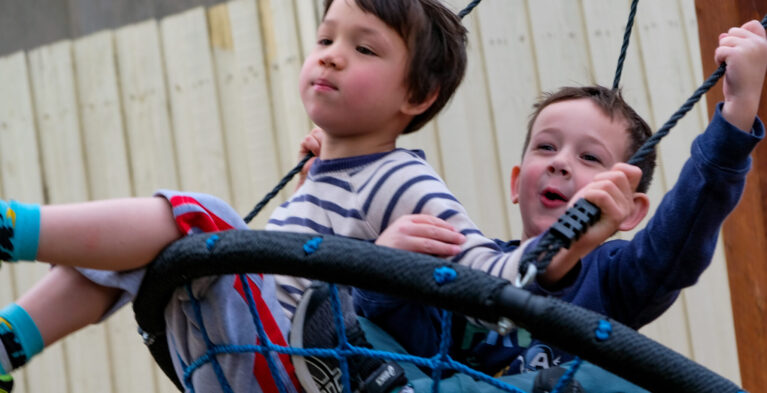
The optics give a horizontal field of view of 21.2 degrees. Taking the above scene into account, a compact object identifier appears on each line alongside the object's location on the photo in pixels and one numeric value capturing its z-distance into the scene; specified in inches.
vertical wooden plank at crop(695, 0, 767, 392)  133.3
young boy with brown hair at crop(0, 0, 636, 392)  104.6
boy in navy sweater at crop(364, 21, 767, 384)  112.7
